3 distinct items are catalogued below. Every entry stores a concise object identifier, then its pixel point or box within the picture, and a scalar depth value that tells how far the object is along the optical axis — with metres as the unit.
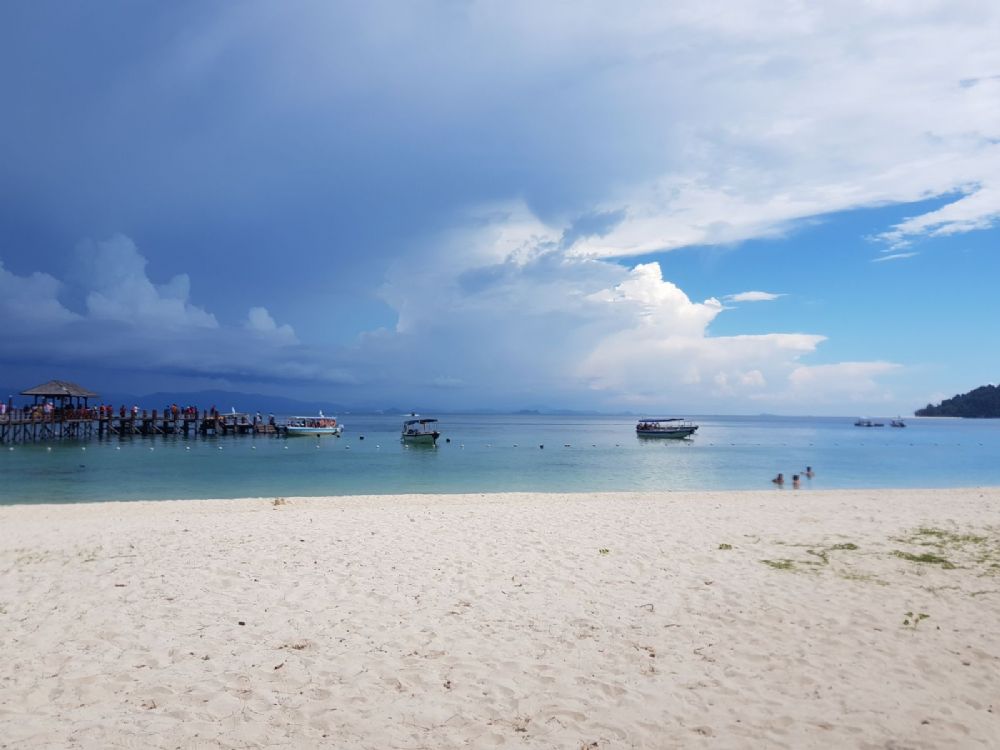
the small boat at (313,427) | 75.81
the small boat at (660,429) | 79.41
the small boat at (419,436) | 62.22
